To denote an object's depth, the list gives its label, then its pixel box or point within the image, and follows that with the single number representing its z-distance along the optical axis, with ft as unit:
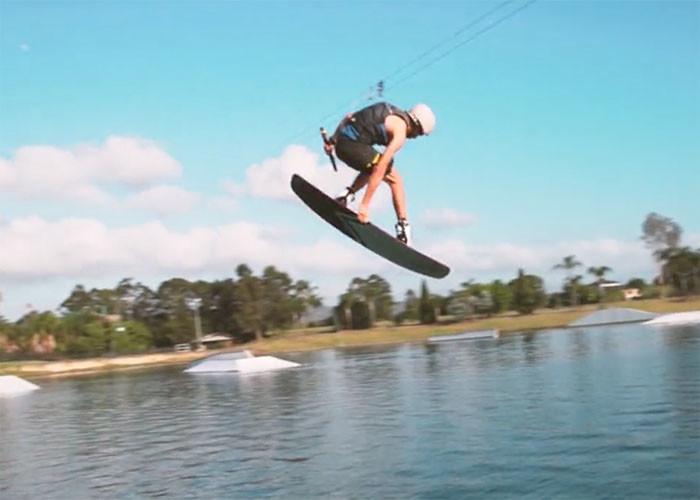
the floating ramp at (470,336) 327.47
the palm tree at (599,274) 500.33
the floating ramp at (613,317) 342.23
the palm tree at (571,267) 485.15
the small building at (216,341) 395.75
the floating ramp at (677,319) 291.58
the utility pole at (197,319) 376.76
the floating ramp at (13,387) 225.15
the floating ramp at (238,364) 239.77
